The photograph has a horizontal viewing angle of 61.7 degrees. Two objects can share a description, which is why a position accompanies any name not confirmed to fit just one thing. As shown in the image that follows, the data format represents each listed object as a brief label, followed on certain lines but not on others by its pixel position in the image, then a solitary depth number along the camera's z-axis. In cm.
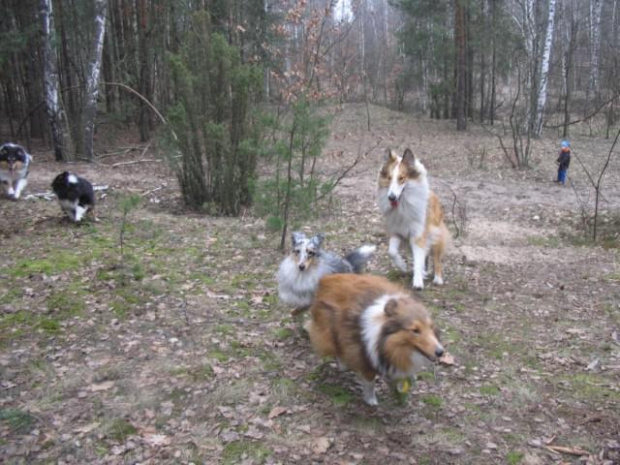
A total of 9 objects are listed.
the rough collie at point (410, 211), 650
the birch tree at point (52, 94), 1355
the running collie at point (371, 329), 356
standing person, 1365
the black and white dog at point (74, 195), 837
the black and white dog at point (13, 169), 1034
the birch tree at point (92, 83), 1443
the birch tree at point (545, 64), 1869
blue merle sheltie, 492
